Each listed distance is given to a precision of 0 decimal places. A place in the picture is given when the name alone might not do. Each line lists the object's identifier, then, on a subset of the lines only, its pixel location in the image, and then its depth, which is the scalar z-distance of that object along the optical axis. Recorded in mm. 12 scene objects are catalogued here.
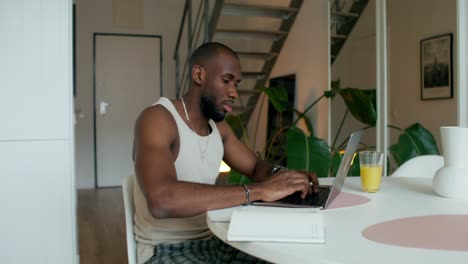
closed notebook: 864
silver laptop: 1185
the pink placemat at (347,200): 1221
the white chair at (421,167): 1916
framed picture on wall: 2770
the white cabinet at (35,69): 2135
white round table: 770
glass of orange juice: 1423
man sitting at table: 1176
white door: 6238
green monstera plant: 2773
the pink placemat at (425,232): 843
